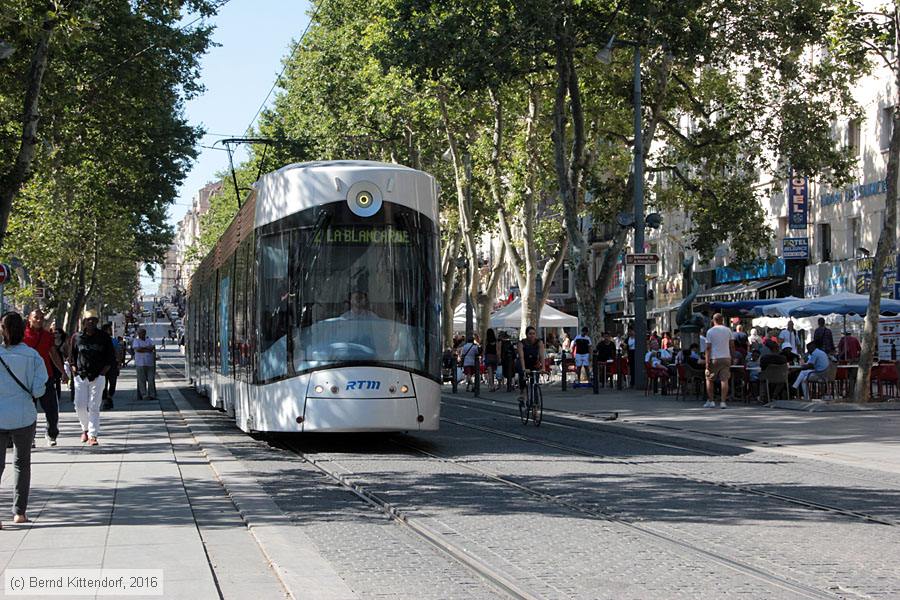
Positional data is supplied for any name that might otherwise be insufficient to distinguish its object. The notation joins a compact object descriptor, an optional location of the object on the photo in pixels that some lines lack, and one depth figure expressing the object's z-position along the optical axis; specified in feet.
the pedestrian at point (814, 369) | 95.91
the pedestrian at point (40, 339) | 64.34
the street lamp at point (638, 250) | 117.19
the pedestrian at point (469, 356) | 137.18
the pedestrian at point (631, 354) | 136.36
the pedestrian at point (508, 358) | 131.35
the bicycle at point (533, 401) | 81.35
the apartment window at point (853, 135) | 159.33
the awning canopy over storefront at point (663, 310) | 201.30
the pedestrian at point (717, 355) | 91.30
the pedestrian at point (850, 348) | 110.73
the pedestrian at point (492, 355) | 132.57
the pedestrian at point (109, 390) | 102.25
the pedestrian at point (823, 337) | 104.43
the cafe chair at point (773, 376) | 96.73
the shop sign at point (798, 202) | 166.71
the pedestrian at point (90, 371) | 64.49
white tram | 58.44
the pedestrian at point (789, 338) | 112.06
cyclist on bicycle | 80.64
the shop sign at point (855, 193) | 153.92
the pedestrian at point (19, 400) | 35.83
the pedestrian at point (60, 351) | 65.75
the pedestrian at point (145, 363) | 116.26
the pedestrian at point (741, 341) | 112.16
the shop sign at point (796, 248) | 171.42
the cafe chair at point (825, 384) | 97.30
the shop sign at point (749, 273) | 180.75
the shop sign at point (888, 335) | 97.91
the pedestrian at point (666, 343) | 144.87
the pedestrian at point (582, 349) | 124.67
